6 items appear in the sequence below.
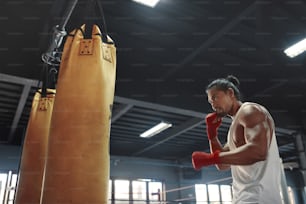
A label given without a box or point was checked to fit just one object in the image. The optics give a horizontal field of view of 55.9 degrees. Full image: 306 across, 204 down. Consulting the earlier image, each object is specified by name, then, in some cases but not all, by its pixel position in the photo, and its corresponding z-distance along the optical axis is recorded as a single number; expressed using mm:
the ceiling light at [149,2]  2492
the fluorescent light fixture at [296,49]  3275
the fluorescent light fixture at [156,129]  5182
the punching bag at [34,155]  1615
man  995
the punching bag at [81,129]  938
